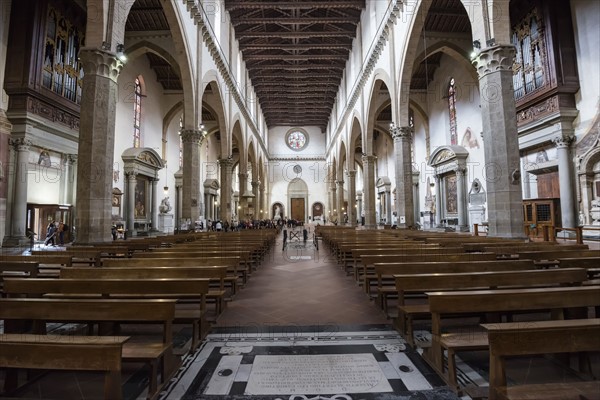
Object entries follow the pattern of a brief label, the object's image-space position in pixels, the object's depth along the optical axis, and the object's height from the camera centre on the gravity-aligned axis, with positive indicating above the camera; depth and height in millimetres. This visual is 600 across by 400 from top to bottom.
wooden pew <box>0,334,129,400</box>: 1400 -584
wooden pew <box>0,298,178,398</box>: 1987 -556
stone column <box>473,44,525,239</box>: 6938 +1658
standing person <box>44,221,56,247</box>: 10477 -257
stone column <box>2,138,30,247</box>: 10180 +923
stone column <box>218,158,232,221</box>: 18531 +2335
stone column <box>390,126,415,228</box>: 13117 +1859
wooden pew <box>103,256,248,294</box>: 3885 -493
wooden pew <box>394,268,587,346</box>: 2674 -524
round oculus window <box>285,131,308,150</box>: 39281 +10269
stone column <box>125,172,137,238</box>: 15328 +1206
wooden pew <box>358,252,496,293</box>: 4094 -504
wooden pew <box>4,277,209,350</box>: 2627 -527
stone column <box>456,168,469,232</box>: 15914 +1099
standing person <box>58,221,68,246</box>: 11297 -246
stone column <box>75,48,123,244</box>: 6840 +1658
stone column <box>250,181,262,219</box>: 28844 +2036
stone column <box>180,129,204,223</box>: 12859 +2044
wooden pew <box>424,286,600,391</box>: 2074 -553
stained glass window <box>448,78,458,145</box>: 17938 +6463
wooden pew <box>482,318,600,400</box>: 1442 -587
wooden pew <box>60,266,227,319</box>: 3167 -508
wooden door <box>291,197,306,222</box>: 39281 +1737
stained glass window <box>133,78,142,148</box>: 17141 +6232
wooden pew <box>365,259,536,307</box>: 3367 -507
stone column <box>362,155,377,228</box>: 17594 +1898
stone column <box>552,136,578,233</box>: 10984 +1296
